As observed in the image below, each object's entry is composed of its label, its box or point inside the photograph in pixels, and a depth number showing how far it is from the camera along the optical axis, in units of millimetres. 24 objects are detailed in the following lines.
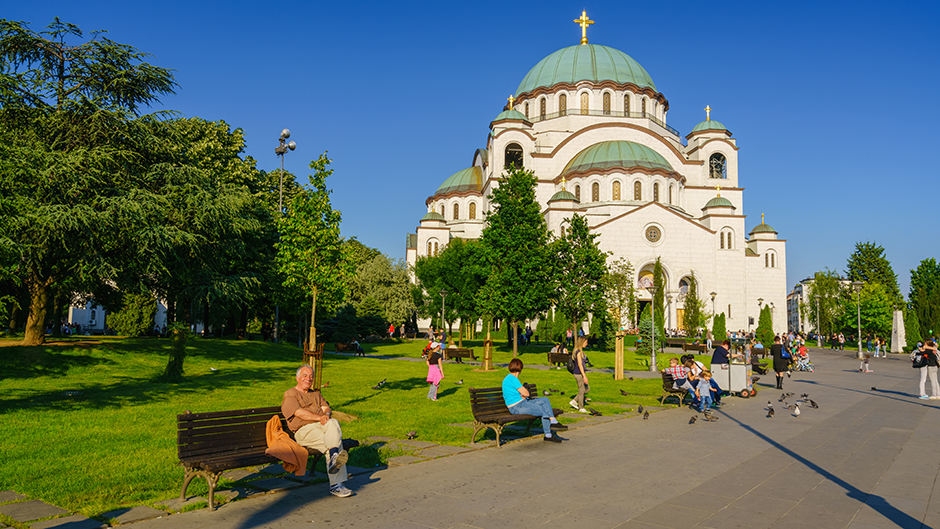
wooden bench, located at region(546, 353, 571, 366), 23778
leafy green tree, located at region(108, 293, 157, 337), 41094
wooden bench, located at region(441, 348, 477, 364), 25672
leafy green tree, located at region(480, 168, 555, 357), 28562
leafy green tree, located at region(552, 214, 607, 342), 30391
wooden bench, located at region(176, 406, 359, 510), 5574
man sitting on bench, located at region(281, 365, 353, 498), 5980
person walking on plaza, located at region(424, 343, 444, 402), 13666
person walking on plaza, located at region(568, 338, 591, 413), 11984
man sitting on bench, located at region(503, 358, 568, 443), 9148
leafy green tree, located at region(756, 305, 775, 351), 43688
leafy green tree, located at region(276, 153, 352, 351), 12922
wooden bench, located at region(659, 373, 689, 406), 13326
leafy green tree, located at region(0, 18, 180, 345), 18625
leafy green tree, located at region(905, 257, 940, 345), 44588
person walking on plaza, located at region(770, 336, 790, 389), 17931
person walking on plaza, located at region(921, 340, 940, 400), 15143
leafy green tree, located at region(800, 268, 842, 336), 61906
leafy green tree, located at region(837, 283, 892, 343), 49031
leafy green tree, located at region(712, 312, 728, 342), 46281
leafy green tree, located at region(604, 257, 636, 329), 45188
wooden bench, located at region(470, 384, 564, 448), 8711
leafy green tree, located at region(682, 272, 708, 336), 49531
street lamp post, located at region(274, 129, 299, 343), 27691
